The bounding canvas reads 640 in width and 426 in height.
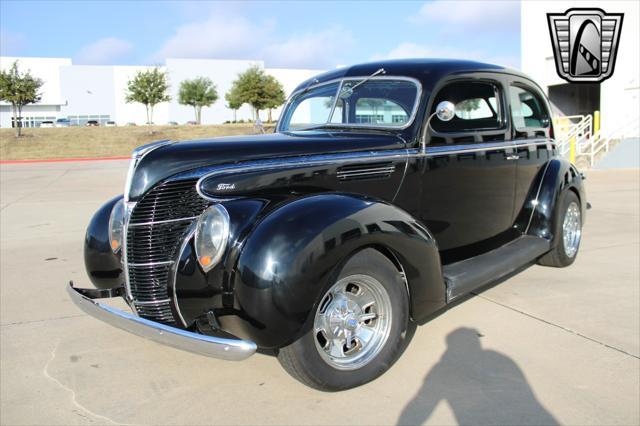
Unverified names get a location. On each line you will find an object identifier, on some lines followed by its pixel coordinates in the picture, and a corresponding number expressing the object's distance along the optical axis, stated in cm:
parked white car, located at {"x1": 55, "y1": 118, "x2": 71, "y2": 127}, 5888
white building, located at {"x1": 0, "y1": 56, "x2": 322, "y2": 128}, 6173
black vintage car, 257
